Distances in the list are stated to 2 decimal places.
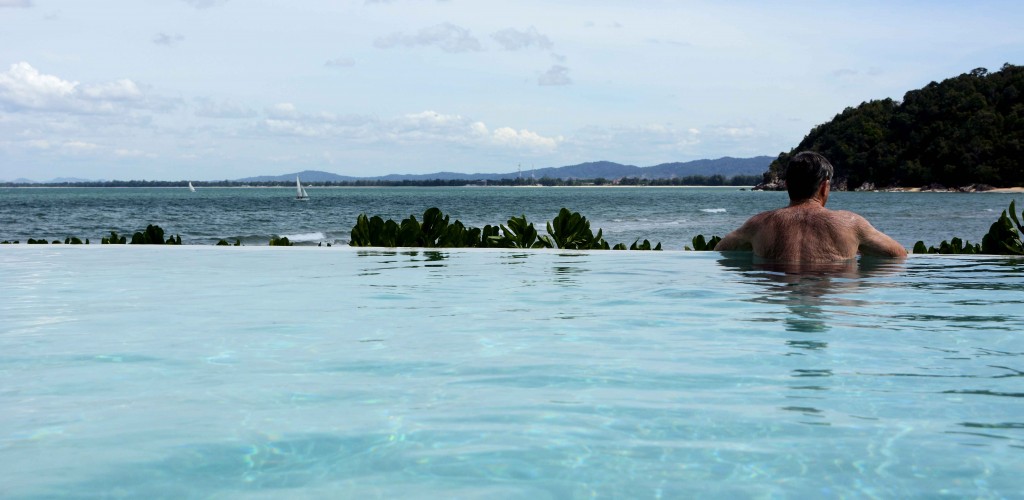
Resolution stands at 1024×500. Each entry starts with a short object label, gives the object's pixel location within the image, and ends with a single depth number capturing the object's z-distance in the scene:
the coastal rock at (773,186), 171.12
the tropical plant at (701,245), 13.78
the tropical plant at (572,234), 14.05
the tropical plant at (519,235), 14.01
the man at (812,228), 8.67
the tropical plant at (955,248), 13.47
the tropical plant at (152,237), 15.83
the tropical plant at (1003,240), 12.88
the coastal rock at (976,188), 121.86
